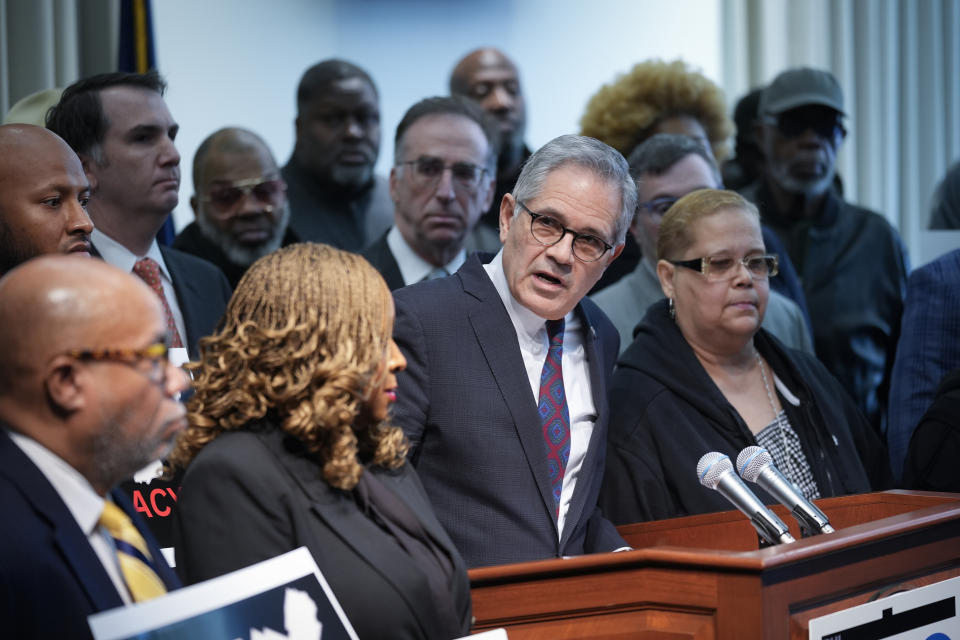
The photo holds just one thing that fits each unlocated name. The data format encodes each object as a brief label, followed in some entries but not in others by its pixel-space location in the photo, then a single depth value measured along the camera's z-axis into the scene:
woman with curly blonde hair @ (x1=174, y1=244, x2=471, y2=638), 3.72
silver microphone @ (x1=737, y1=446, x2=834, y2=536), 4.80
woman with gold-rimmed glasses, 5.97
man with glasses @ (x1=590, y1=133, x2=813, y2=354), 7.55
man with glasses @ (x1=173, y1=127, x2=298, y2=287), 7.59
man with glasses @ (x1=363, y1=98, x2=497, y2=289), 7.43
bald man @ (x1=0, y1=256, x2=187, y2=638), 3.08
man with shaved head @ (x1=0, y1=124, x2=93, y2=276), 5.04
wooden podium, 4.25
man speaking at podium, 5.12
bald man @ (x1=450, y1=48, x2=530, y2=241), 9.50
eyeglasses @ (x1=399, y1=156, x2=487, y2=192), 7.51
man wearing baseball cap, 8.78
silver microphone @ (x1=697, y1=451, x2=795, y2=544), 4.62
